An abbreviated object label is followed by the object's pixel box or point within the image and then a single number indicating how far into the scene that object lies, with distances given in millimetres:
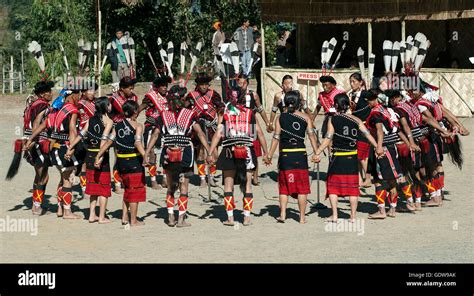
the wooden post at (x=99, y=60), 21091
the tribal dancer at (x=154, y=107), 14953
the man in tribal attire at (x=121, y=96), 14797
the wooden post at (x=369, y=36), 23961
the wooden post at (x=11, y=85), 33919
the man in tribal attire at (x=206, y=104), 15922
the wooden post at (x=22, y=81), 33506
